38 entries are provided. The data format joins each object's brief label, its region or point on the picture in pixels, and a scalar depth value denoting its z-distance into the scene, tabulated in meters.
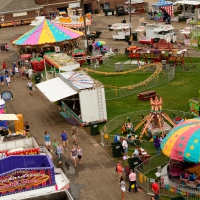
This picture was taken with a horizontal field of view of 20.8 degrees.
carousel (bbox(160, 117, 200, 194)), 25.28
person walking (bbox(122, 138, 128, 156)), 30.26
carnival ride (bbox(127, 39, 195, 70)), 50.17
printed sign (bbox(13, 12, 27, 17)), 85.00
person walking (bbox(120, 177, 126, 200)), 25.70
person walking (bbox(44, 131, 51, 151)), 32.22
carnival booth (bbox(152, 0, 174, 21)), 75.06
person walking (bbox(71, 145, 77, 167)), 30.01
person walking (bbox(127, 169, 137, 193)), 26.09
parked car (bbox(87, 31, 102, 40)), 67.25
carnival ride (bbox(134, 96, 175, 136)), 32.25
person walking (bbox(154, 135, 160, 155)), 30.29
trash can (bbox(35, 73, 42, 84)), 49.38
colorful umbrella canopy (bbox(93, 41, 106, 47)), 58.11
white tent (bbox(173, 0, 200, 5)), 73.69
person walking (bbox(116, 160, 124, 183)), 27.34
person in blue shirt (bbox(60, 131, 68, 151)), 32.44
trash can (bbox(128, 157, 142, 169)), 28.05
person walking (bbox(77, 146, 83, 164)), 30.29
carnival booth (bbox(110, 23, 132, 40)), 65.50
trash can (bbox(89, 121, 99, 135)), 34.59
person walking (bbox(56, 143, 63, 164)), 30.58
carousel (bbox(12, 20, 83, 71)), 56.75
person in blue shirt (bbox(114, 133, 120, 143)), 31.33
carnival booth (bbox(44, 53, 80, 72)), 45.03
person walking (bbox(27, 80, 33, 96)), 46.06
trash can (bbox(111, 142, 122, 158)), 30.61
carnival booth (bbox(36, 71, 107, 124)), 35.78
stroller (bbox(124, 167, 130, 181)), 27.36
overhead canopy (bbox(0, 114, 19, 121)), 33.69
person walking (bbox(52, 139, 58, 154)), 31.23
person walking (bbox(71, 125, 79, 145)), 33.50
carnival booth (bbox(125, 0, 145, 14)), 86.44
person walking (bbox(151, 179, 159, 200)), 24.84
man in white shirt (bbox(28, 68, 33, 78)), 51.72
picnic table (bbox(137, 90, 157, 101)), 41.08
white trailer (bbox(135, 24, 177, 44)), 61.34
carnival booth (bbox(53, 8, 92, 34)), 67.25
